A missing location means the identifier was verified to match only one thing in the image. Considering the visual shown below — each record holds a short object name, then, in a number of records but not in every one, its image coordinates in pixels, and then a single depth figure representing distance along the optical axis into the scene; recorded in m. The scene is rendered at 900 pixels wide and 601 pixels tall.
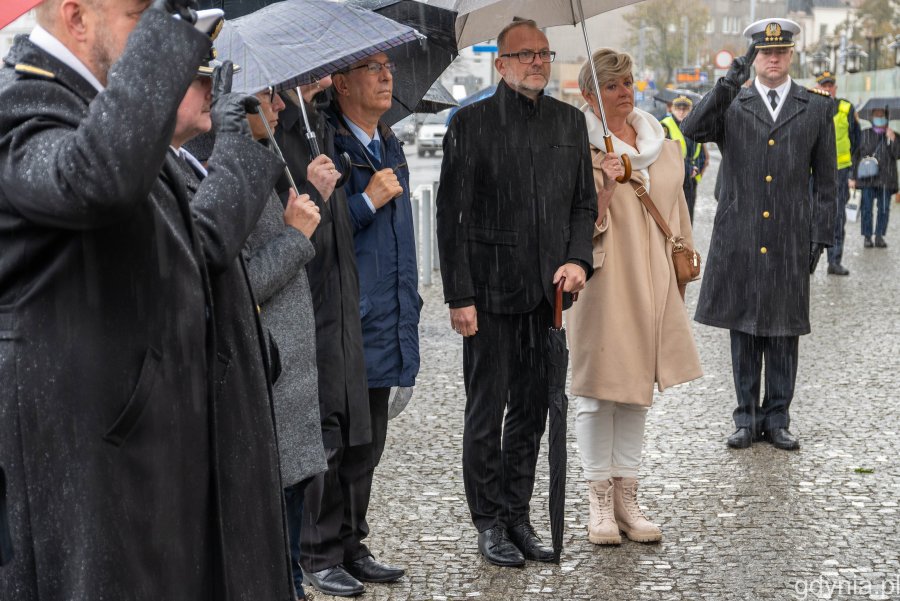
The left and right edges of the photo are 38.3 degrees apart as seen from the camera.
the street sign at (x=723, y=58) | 52.81
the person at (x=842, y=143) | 14.84
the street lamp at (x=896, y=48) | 31.22
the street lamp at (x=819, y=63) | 33.28
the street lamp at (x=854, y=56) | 37.00
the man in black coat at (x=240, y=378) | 2.81
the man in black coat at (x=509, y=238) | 5.32
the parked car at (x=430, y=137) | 48.69
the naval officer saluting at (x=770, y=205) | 7.30
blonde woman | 5.64
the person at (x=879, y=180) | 17.48
